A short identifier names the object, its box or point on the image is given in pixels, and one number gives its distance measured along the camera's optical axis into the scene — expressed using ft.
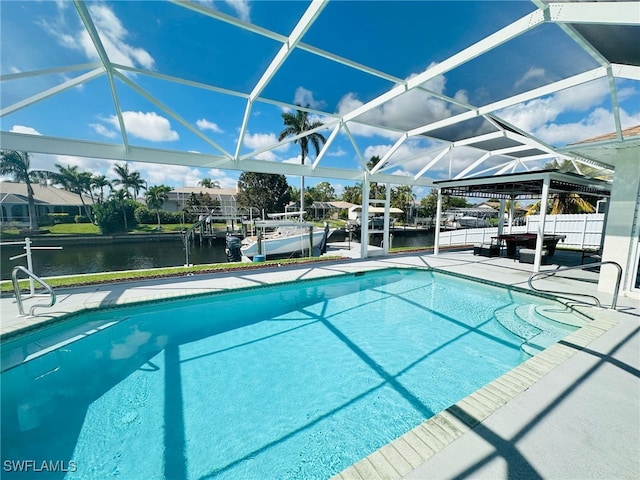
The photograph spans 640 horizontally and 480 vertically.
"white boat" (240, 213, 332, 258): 44.55
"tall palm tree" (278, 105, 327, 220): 75.56
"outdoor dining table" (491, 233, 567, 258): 35.86
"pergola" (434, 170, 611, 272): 27.40
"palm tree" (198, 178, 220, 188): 177.06
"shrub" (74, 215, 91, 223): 104.32
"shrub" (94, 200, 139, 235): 90.27
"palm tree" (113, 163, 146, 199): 125.70
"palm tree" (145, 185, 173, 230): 113.70
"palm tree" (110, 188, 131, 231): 97.85
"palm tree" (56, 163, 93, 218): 111.24
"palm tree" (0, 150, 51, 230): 89.40
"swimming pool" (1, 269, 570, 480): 9.29
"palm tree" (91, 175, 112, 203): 117.01
